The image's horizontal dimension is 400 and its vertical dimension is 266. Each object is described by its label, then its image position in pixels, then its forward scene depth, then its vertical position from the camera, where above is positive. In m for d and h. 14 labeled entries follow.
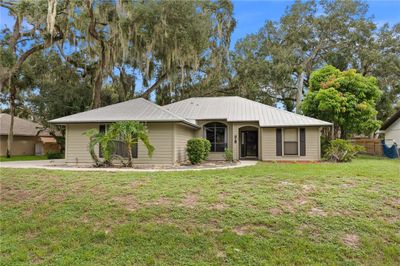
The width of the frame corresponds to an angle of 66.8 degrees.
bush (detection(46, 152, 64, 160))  19.33 -0.86
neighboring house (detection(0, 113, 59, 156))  23.44 +0.34
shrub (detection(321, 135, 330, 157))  16.56 -0.07
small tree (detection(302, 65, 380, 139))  17.20 +2.46
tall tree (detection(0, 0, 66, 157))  13.84 +5.80
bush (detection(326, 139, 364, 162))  14.12 -0.34
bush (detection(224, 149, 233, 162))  15.01 -0.58
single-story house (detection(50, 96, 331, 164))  13.11 +0.74
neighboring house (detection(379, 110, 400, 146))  20.59 +1.08
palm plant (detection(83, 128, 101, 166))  10.96 +0.14
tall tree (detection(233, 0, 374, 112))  23.28 +8.37
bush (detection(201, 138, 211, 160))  14.18 -0.18
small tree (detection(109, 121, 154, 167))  10.74 +0.42
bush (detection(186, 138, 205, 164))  13.30 -0.26
